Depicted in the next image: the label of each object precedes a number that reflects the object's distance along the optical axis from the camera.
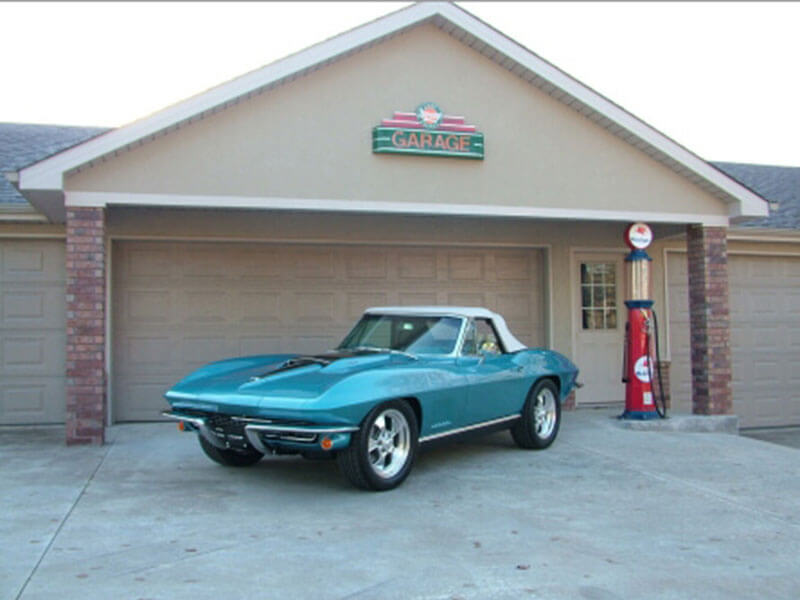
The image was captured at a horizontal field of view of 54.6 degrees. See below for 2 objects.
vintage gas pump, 9.48
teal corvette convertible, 5.56
